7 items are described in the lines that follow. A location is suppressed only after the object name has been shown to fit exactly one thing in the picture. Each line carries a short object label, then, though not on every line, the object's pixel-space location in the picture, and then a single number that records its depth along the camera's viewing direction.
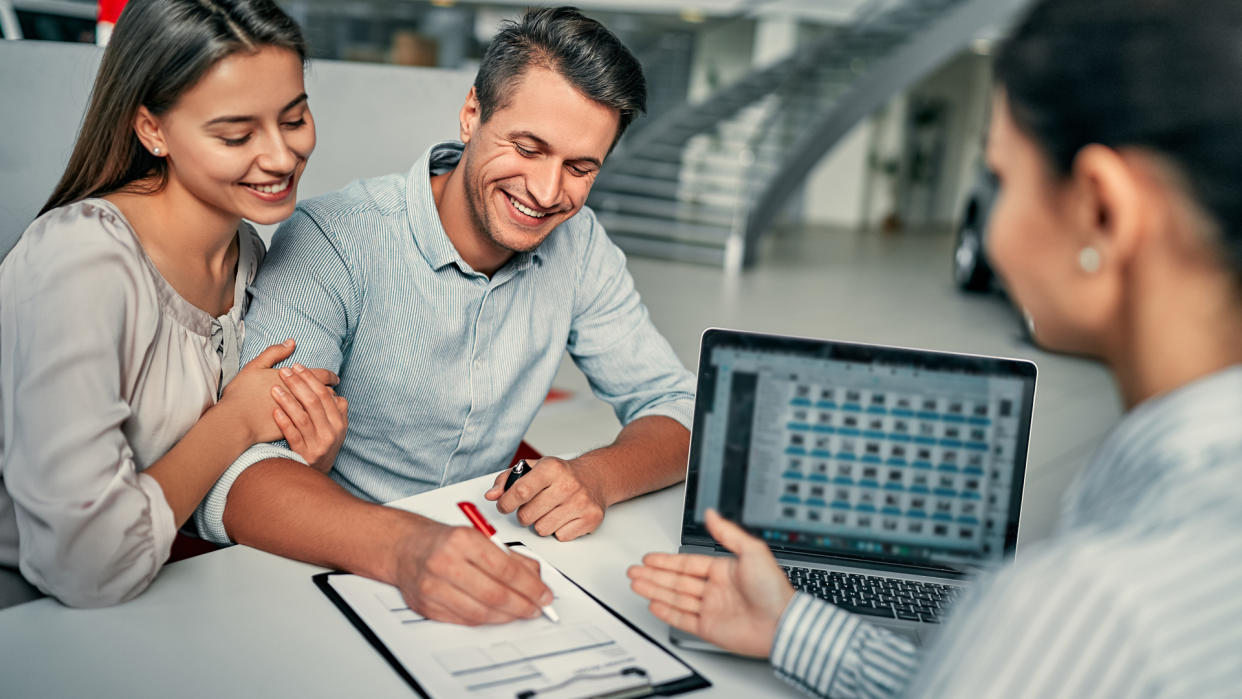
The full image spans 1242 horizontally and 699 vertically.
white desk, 0.91
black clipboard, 0.93
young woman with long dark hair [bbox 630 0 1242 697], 0.55
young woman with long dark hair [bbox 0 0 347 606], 1.04
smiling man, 1.50
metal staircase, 8.89
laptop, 1.16
